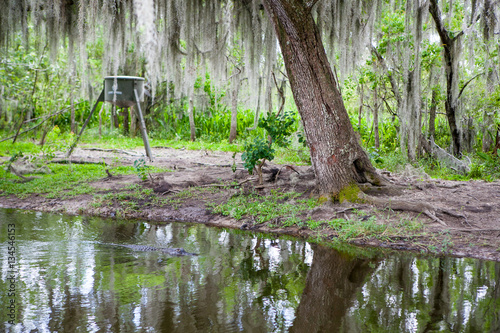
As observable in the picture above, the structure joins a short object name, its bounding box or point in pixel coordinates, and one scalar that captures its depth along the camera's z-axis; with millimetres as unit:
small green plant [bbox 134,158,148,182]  6914
